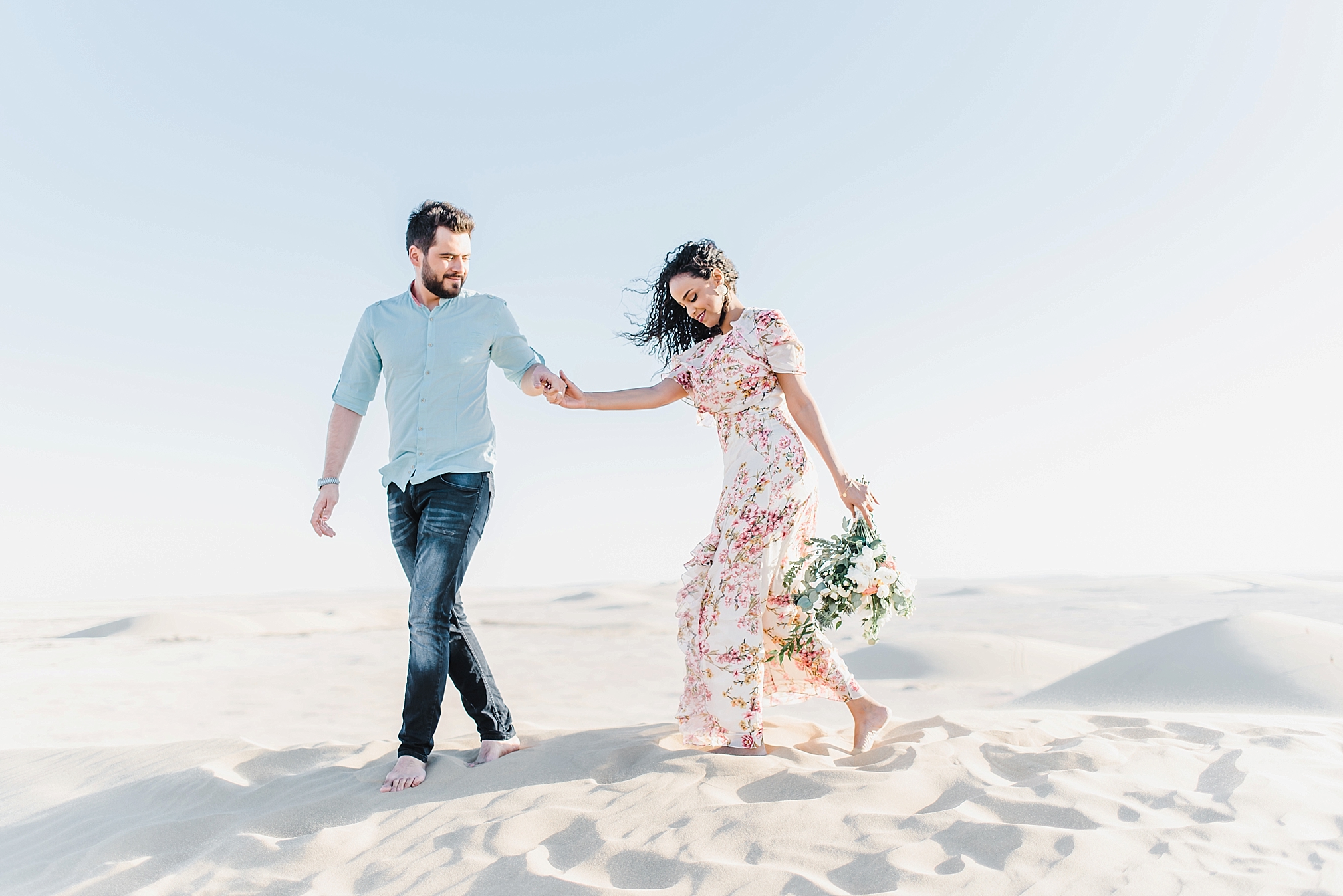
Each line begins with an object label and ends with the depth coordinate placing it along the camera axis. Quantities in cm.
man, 353
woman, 354
